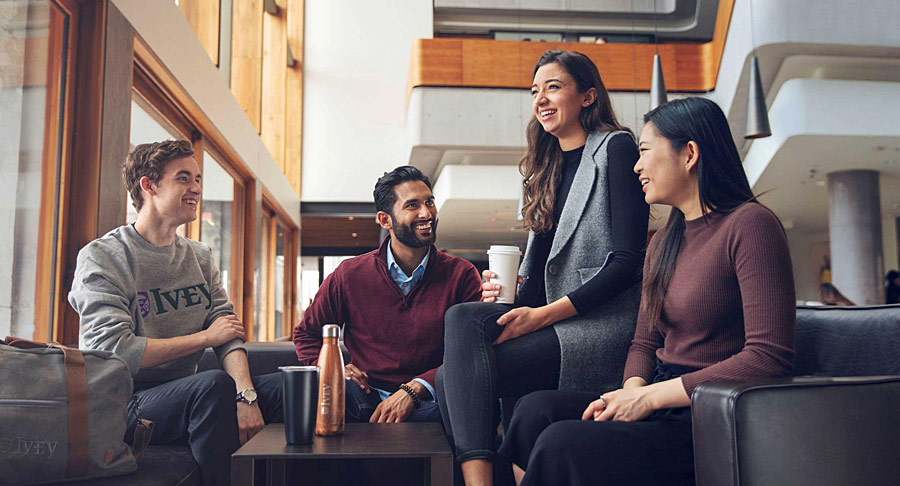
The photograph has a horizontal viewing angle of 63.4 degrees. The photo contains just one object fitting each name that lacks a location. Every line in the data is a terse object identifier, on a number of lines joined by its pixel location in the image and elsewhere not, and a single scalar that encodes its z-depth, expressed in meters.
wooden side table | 1.26
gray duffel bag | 1.34
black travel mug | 1.35
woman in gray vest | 1.57
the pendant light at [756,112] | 5.21
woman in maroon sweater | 1.26
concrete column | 8.41
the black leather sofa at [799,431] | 1.10
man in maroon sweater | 2.27
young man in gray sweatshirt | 1.83
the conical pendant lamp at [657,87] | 5.89
